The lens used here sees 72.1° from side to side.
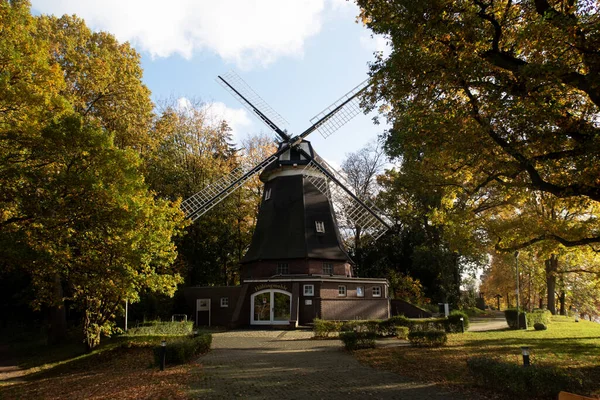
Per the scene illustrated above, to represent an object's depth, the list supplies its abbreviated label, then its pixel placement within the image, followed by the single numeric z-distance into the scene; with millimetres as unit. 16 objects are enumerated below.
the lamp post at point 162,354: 13257
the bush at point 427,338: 17047
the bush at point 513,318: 25016
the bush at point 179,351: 13930
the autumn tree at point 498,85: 9586
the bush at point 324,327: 20328
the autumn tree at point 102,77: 21953
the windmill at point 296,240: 26516
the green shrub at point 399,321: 20953
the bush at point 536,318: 25161
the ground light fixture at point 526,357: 9672
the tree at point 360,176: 44938
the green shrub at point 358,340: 16375
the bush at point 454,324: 21656
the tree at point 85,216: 11891
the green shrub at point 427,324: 20766
